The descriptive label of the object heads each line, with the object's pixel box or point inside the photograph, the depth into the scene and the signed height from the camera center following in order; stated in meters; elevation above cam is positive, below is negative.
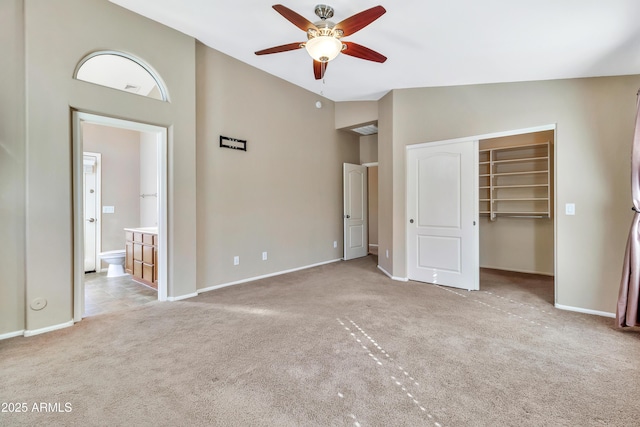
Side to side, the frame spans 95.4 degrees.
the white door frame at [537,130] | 3.34 +0.99
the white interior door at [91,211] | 5.12 +0.03
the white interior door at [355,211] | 6.27 +0.02
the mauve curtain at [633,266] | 2.58 -0.49
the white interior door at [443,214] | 4.01 -0.04
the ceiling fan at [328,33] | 2.28 +1.53
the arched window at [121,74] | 2.90 +1.49
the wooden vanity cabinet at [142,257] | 3.96 -0.65
